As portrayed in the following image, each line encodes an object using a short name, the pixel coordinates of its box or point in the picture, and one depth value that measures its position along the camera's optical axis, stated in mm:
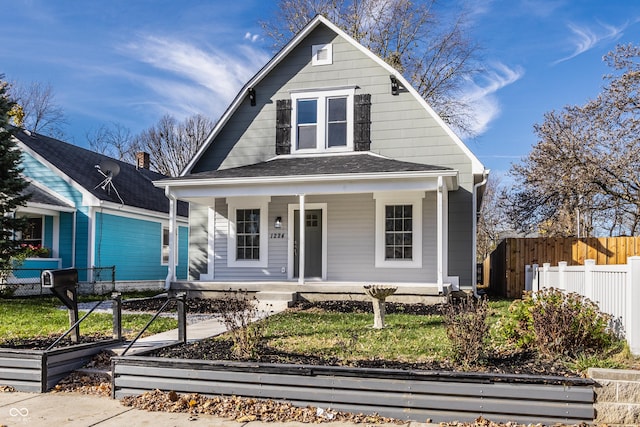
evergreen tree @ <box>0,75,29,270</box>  13180
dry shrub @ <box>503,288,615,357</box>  5781
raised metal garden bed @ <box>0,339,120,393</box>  6000
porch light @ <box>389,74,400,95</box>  13688
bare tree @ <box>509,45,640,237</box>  16375
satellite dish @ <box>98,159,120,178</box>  18375
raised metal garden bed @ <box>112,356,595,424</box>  4672
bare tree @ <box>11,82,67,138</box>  34500
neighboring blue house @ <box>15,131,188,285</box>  16359
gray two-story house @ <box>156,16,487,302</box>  12867
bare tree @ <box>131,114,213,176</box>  37094
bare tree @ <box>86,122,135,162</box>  39219
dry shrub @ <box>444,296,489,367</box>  5465
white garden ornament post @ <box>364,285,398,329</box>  8367
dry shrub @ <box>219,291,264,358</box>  5914
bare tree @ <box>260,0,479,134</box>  25812
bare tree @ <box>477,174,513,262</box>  35906
